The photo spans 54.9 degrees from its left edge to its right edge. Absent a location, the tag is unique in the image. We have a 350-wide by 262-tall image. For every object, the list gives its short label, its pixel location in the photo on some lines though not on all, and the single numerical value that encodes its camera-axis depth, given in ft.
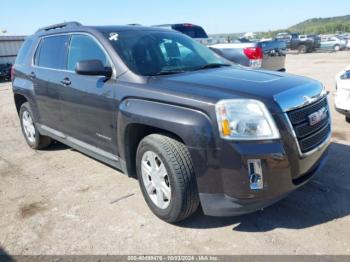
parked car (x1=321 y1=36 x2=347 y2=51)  107.76
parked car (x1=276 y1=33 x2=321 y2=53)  107.04
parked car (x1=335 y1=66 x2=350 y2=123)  16.96
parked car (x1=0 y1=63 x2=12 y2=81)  76.33
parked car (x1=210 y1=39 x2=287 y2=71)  26.04
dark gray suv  8.59
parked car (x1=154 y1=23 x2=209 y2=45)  35.18
